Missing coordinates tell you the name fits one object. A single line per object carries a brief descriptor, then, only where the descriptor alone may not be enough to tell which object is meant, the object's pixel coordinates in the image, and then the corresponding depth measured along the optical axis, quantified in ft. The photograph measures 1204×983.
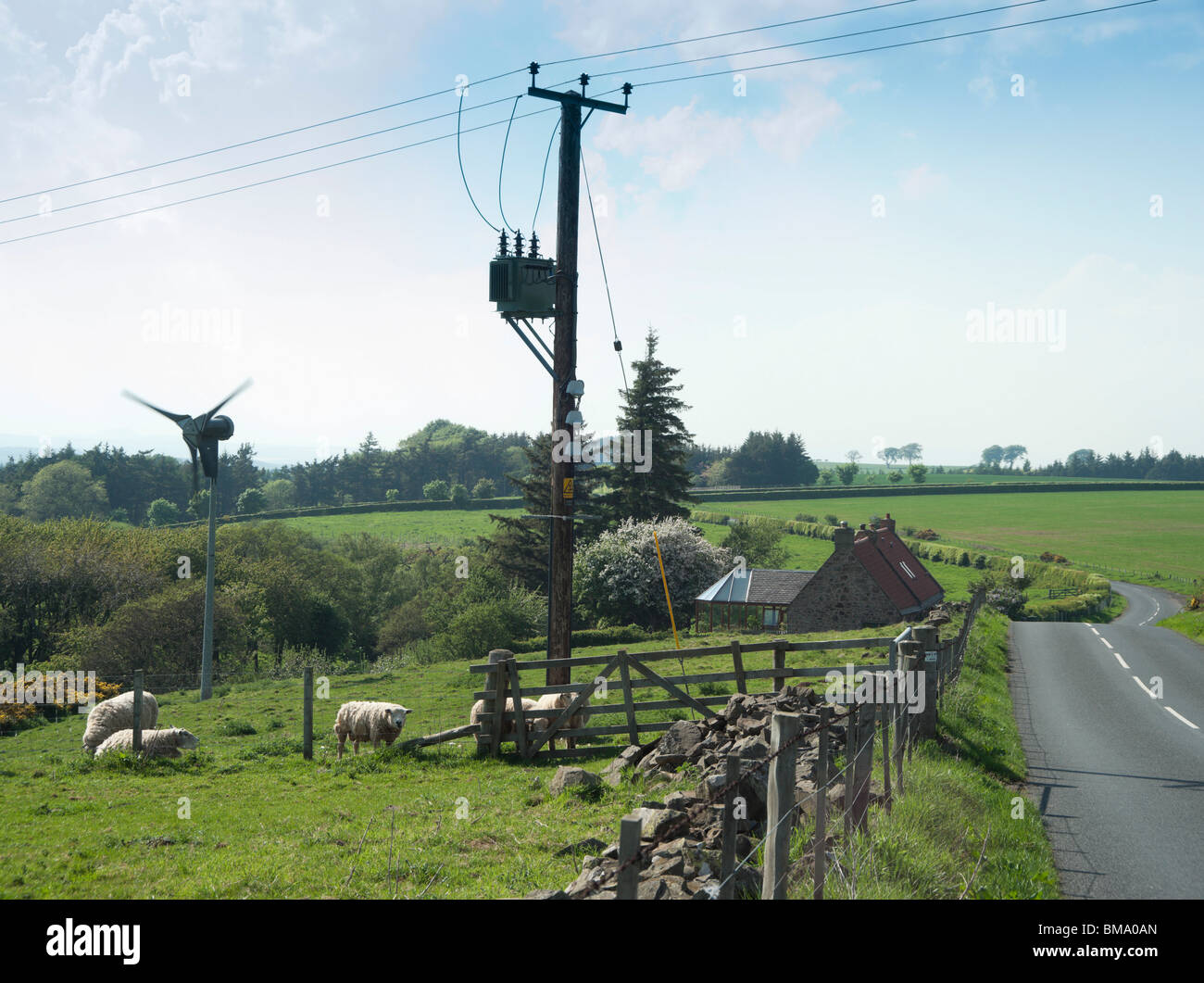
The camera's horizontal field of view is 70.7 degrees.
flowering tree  189.57
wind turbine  112.98
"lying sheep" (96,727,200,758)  54.85
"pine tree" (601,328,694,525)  216.33
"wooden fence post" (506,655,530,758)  50.06
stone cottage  161.58
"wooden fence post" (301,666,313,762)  54.27
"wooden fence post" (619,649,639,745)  48.78
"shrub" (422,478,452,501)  443.73
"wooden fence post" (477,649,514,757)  50.49
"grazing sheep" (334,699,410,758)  54.13
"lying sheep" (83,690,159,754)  62.13
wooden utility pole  54.70
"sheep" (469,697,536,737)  51.26
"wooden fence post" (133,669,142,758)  53.31
